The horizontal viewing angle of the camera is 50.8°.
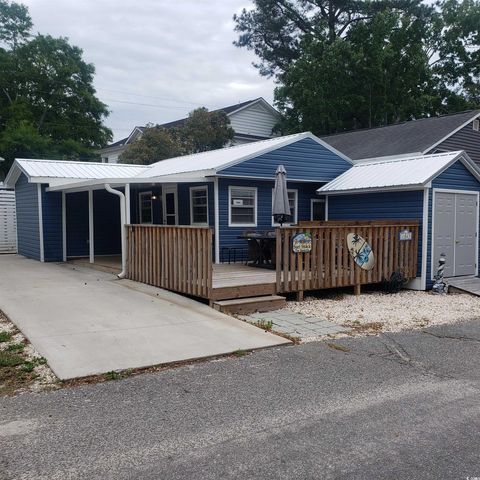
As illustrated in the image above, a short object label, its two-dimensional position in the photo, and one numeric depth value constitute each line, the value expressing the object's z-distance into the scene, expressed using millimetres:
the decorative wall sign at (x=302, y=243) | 9078
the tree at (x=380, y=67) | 28875
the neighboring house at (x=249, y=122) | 32750
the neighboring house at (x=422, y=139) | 18219
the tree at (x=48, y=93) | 30781
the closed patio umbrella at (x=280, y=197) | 11586
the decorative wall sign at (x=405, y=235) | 10773
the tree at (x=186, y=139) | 26812
